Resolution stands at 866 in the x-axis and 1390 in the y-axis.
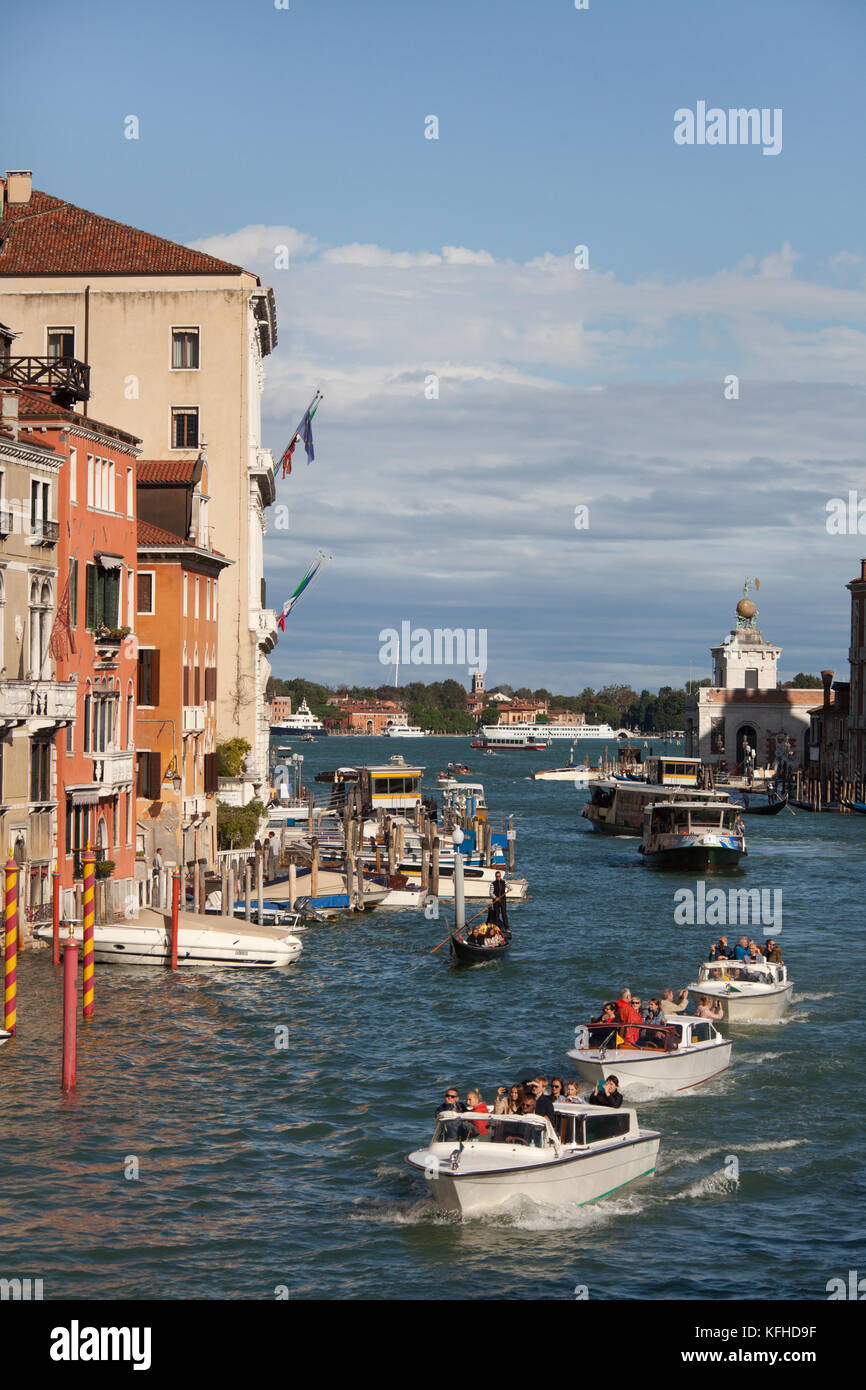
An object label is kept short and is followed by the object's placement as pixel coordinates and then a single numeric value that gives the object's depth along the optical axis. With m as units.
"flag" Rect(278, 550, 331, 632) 81.06
